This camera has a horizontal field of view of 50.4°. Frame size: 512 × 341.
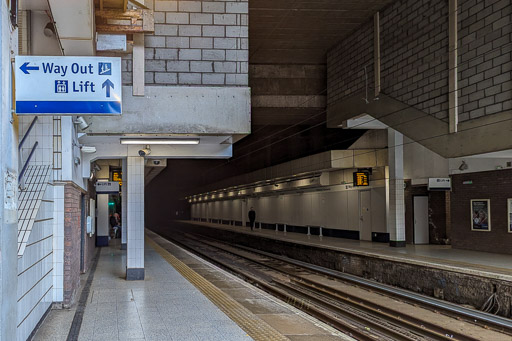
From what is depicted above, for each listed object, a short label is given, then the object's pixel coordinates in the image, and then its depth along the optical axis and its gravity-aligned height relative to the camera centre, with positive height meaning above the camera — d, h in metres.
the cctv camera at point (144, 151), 12.26 +0.92
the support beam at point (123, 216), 18.86 -0.81
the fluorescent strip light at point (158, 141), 10.88 +1.03
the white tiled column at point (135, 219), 12.27 -0.60
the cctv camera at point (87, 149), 11.23 +0.90
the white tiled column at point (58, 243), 8.73 -0.82
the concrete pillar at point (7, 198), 3.64 -0.03
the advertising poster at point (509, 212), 14.48 -0.60
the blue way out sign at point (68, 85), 4.70 +0.98
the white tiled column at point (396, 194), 18.00 -0.12
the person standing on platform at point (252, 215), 33.12 -1.43
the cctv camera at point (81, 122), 9.25 +1.21
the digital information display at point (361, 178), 20.59 +0.46
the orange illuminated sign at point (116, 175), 23.25 +0.74
